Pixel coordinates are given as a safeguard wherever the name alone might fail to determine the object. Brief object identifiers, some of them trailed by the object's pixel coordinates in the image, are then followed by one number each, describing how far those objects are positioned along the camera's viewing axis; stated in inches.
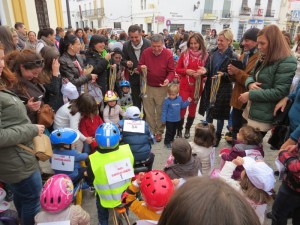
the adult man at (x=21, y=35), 238.9
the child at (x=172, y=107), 166.1
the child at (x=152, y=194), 68.7
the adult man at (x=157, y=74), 169.6
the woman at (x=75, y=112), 126.6
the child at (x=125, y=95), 190.7
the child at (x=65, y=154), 103.1
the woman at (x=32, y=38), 296.0
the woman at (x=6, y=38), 150.3
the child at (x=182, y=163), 93.7
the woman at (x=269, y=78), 103.6
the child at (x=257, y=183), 80.9
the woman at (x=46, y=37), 226.2
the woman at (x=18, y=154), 69.8
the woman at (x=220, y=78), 154.8
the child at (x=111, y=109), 155.7
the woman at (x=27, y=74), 98.7
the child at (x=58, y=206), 71.9
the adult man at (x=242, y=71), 137.3
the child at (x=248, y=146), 106.3
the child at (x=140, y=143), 114.2
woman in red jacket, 168.4
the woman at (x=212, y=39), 447.4
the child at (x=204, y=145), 117.4
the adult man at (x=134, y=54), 182.5
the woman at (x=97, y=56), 166.2
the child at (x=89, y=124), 130.3
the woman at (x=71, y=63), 146.3
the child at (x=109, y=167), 87.6
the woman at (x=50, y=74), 121.2
